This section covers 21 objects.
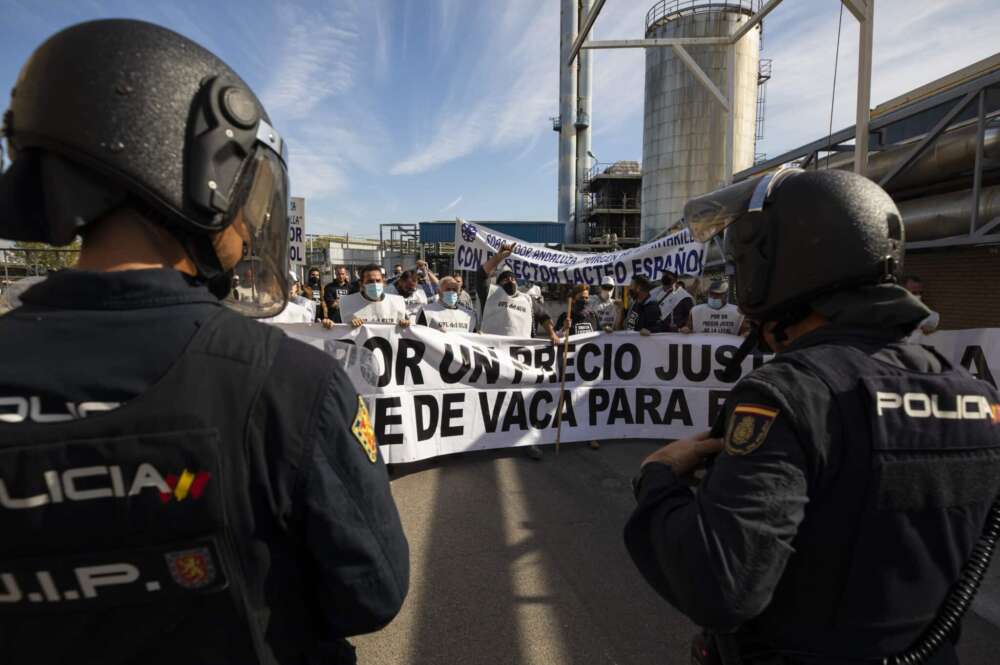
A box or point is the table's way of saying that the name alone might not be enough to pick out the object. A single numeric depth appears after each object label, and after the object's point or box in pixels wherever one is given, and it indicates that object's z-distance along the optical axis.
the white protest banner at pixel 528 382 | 5.16
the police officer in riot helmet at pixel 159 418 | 0.81
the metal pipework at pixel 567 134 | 36.21
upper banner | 7.46
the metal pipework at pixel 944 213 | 6.69
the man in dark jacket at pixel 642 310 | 7.56
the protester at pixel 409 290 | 7.90
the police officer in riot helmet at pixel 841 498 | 1.07
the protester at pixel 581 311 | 8.47
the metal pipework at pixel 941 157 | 6.74
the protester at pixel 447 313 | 6.98
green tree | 13.84
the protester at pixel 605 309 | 10.51
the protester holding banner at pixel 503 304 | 7.20
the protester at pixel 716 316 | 6.99
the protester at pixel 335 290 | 9.30
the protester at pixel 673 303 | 7.80
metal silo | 26.47
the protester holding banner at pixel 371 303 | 6.54
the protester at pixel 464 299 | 9.11
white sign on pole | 8.40
